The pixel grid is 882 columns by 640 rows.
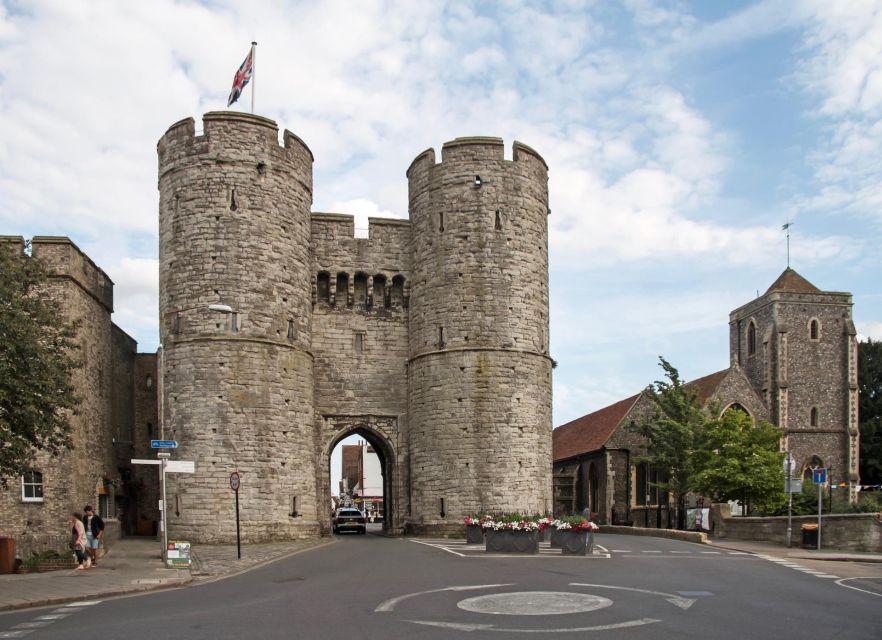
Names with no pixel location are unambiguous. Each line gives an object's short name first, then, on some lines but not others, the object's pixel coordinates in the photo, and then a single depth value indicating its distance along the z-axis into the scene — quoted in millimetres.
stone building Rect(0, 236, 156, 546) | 27141
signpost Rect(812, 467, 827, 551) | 27578
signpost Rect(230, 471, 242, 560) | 24953
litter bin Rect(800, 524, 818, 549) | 28266
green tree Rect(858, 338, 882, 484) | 67438
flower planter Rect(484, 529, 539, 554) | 25281
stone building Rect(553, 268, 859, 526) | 59906
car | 44031
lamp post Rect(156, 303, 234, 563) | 23688
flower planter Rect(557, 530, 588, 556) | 24672
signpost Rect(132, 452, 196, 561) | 23828
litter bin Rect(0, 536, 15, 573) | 21078
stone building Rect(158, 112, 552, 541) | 33750
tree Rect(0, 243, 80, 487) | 18625
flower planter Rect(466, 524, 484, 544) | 29641
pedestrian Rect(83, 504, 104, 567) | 23359
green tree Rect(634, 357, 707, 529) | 43656
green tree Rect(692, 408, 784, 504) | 37500
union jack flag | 35469
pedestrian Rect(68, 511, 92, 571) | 21625
